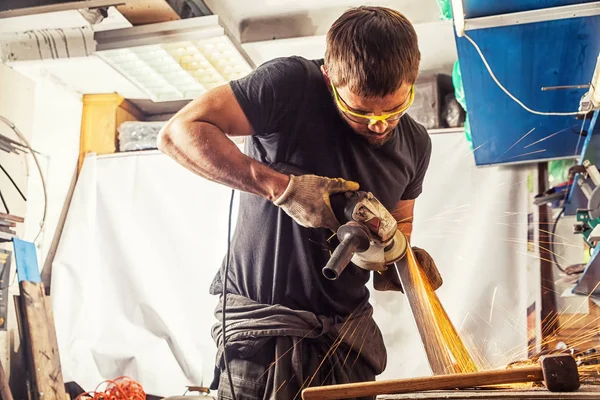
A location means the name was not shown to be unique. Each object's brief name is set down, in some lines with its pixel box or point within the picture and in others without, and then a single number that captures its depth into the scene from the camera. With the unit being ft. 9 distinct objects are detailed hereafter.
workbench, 2.86
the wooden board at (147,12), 10.50
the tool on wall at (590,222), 7.15
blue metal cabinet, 6.58
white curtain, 11.96
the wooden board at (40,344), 11.76
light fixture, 10.83
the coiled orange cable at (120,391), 12.36
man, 5.15
